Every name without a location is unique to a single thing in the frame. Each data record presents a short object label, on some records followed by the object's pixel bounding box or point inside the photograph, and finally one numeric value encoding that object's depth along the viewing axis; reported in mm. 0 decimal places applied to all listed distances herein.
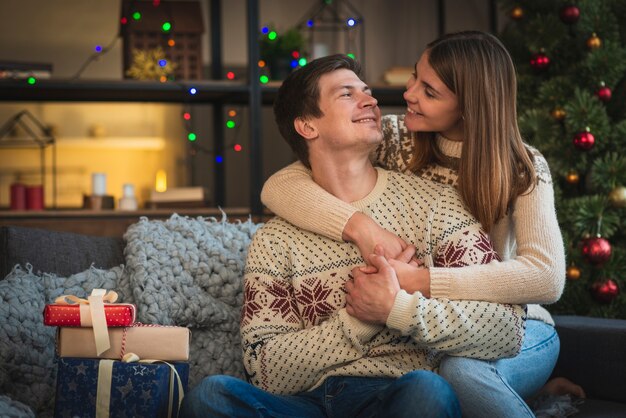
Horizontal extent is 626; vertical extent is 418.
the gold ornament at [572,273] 2953
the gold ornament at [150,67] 3600
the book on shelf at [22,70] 3412
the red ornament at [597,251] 2834
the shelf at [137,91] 3471
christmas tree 2951
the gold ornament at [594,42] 3070
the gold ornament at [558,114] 3070
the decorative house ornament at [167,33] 3680
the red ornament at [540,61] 3182
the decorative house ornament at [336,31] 4242
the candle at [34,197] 3717
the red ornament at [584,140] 2941
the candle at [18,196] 3705
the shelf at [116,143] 4227
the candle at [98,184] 3678
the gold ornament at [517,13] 3338
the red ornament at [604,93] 3018
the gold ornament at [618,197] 2906
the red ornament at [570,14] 3064
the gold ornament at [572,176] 3078
